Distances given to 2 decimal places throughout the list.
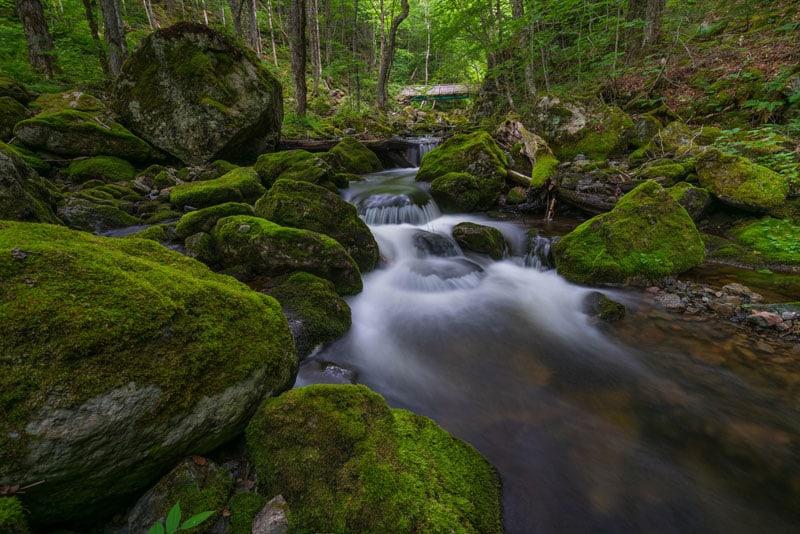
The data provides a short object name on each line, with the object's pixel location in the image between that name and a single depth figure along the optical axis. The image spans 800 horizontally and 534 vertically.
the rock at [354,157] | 11.74
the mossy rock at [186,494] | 1.58
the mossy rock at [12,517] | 1.15
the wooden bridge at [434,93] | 35.31
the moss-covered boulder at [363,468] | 1.68
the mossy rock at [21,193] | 3.88
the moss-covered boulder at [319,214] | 5.34
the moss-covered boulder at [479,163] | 9.27
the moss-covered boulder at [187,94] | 8.50
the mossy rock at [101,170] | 7.33
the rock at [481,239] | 6.97
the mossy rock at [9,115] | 7.47
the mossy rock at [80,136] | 7.34
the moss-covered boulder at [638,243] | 5.46
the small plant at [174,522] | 1.06
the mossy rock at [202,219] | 5.13
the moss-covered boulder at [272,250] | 4.45
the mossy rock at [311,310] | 3.71
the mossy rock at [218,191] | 6.51
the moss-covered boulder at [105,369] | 1.32
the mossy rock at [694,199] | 6.57
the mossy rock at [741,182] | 6.05
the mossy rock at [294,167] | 8.10
